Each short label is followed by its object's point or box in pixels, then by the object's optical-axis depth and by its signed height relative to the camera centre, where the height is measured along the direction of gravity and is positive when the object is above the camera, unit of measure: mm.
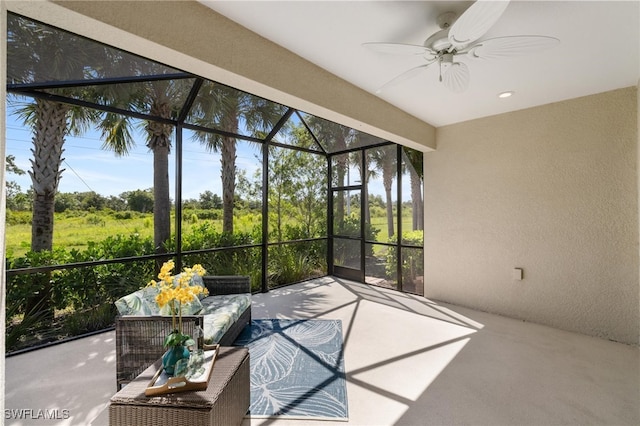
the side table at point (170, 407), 1438 -1019
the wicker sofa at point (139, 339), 2098 -951
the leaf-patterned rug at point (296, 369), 2027 -1411
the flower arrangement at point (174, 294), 1589 -462
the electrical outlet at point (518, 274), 3668 -798
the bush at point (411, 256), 4758 -737
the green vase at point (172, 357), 1602 -835
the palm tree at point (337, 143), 5352 +1493
